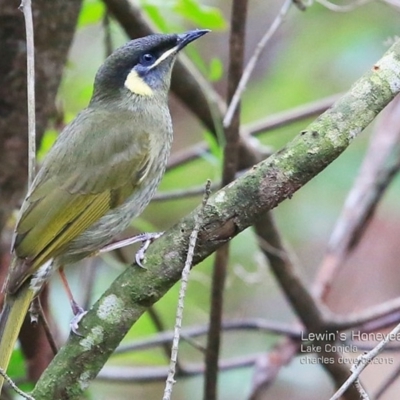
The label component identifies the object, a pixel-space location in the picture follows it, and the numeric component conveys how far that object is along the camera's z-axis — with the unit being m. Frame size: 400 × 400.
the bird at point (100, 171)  5.93
